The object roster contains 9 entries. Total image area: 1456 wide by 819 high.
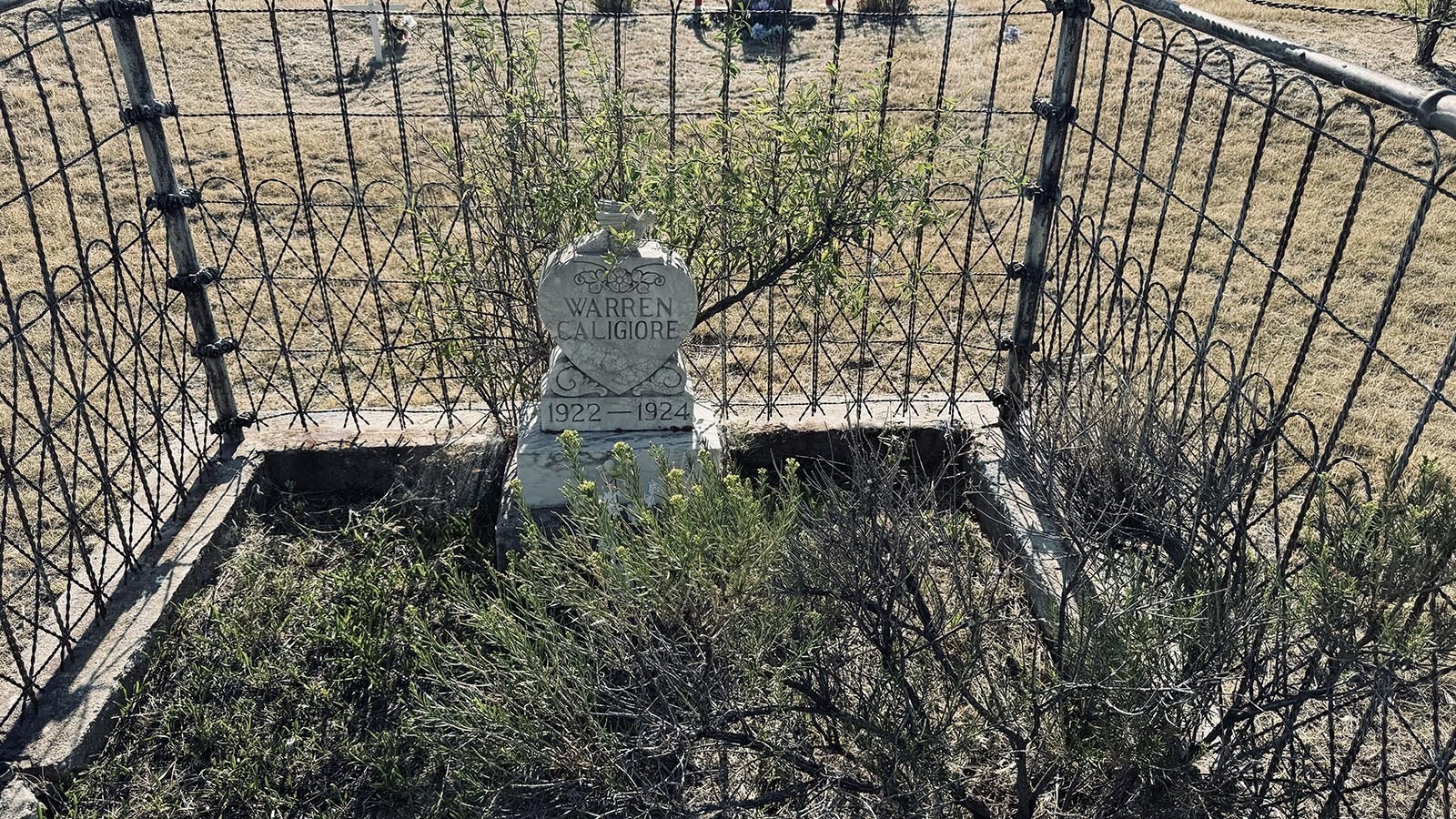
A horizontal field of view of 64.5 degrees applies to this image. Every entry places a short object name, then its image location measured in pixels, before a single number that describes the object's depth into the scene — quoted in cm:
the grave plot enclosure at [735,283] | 362
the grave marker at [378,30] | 1079
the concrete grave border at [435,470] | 404
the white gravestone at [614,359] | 406
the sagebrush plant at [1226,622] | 252
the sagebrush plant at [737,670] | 284
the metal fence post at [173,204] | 413
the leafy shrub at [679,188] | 424
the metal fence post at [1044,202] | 430
